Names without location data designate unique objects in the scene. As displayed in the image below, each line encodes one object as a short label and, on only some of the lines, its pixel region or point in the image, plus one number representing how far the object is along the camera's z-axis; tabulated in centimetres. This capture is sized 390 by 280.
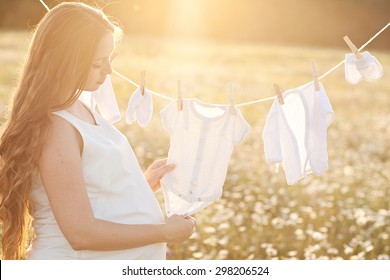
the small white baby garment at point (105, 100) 329
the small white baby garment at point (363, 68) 303
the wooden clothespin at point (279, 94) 298
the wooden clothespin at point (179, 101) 301
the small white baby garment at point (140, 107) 318
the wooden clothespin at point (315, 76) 290
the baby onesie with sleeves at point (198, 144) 305
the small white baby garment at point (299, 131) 300
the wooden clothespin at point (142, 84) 305
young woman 231
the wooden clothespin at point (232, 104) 296
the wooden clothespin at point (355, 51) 297
